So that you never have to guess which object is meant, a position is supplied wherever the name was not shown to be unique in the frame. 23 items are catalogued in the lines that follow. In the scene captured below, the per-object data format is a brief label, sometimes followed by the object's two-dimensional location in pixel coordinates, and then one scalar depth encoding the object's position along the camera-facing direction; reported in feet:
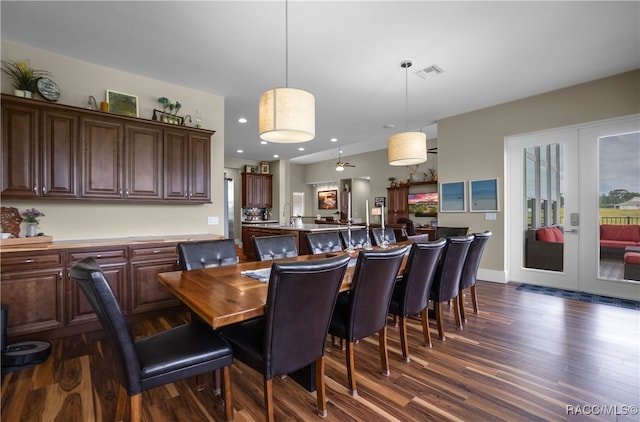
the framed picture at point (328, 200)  36.40
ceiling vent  11.30
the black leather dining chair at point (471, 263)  9.63
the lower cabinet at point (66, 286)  8.22
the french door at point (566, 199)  12.55
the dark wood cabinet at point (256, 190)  29.48
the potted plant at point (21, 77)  9.16
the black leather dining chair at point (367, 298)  5.85
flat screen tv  25.20
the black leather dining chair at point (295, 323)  4.50
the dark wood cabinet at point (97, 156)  8.96
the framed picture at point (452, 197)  16.89
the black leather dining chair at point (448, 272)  8.46
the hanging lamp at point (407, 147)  10.44
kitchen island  17.26
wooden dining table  4.44
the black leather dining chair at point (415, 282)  7.30
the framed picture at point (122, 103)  11.09
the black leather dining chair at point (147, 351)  4.00
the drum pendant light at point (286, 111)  6.72
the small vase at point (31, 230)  9.51
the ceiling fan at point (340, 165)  28.86
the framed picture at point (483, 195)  15.56
